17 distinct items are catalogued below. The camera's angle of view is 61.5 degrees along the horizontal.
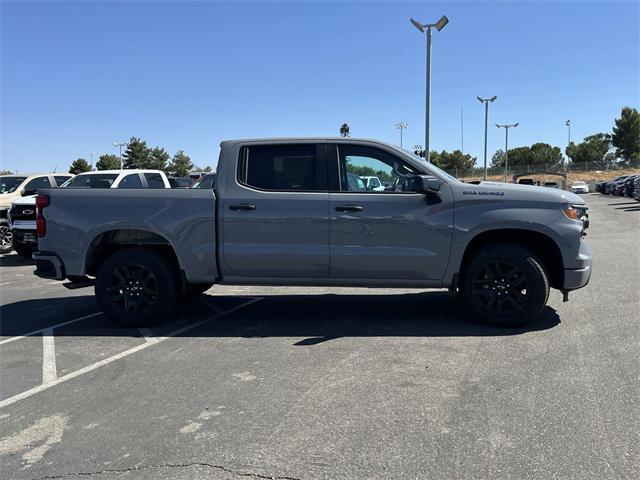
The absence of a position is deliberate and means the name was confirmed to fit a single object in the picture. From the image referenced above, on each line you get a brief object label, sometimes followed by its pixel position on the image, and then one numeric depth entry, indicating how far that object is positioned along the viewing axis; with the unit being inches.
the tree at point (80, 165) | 3484.3
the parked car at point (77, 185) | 454.9
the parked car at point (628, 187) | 1348.2
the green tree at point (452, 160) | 3373.5
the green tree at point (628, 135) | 2903.5
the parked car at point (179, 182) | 645.5
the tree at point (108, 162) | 3218.0
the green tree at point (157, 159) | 3257.9
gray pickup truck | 218.4
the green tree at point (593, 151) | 3282.5
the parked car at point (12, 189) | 511.8
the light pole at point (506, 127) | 2517.2
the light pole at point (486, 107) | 1841.8
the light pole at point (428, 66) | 835.6
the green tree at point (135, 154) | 3169.3
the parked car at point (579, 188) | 1919.7
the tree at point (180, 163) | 3545.8
